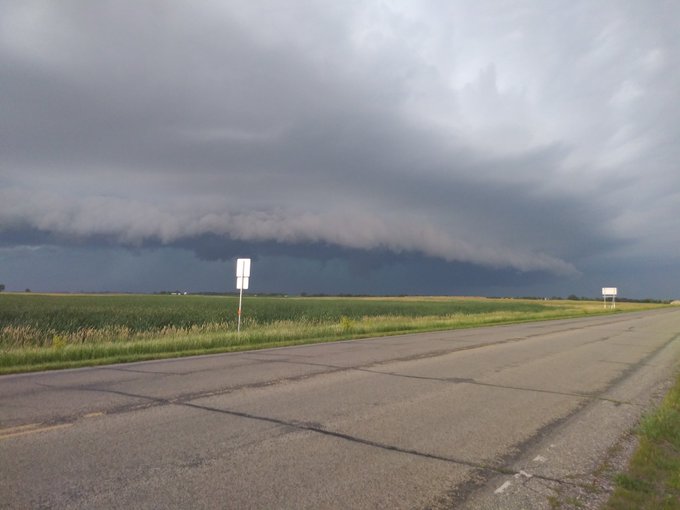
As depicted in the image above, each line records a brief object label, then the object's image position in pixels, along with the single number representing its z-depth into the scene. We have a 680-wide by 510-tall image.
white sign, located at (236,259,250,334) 21.70
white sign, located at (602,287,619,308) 92.75
